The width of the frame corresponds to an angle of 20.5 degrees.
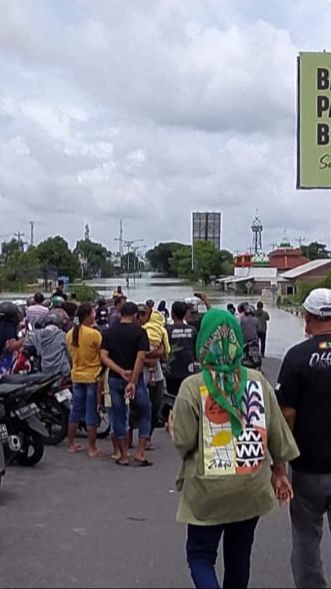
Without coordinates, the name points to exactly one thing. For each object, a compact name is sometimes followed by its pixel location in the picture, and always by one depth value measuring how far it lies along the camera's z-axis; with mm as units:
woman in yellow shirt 10078
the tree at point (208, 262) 79062
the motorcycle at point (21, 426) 8914
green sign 20188
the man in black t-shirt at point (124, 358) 9117
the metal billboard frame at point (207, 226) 98694
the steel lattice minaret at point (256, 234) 118588
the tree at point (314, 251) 138125
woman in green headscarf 3877
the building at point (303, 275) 79812
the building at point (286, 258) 113188
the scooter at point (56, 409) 10711
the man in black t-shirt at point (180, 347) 11258
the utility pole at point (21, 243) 94588
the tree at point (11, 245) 93019
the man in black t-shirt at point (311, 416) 4418
